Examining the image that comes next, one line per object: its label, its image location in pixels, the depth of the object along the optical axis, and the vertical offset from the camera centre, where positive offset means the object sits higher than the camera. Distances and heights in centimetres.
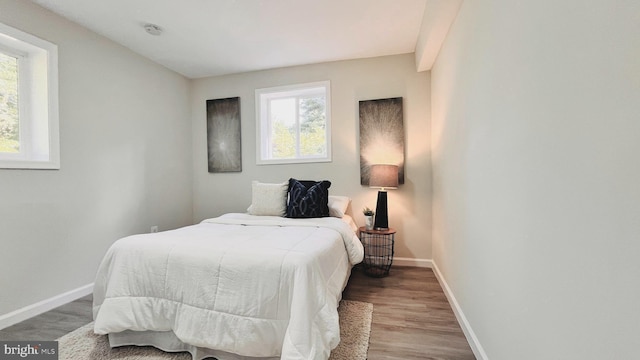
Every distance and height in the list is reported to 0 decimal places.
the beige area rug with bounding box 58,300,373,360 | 157 -105
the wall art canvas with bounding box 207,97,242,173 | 380 +65
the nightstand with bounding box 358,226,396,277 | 303 -88
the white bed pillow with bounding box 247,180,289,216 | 297 -24
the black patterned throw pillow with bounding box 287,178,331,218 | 283 -24
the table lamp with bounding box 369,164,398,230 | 298 -9
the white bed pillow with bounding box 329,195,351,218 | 298 -32
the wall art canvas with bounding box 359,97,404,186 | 324 +53
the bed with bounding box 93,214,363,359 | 140 -65
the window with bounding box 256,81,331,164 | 356 +77
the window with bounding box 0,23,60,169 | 215 +69
